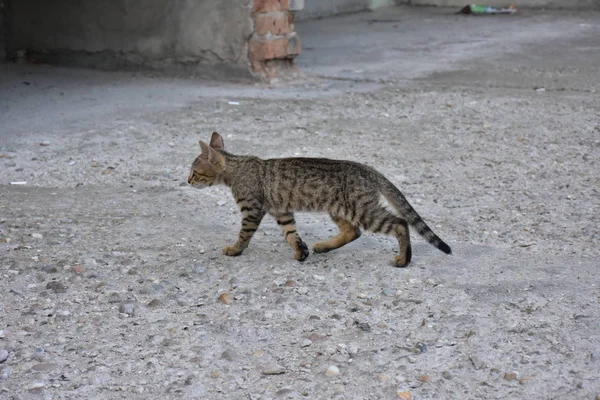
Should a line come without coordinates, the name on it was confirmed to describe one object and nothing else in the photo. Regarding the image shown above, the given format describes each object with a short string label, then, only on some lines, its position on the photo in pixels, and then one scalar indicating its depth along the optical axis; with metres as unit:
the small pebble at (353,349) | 3.34
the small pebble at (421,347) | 3.34
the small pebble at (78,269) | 4.13
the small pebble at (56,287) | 3.91
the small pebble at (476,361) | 3.21
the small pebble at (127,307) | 3.73
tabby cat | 4.14
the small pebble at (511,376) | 3.10
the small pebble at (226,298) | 3.82
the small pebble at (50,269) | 4.12
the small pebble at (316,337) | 3.45
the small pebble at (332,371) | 3.17
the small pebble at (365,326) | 3.53
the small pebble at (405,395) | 3.00
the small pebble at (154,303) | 3.79
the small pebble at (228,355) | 3.32
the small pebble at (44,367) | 3.21
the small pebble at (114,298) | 3.84
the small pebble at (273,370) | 3.20
